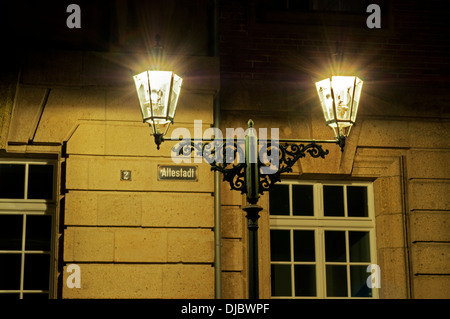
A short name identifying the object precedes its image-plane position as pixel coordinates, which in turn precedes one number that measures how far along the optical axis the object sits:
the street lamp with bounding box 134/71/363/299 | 6.46
